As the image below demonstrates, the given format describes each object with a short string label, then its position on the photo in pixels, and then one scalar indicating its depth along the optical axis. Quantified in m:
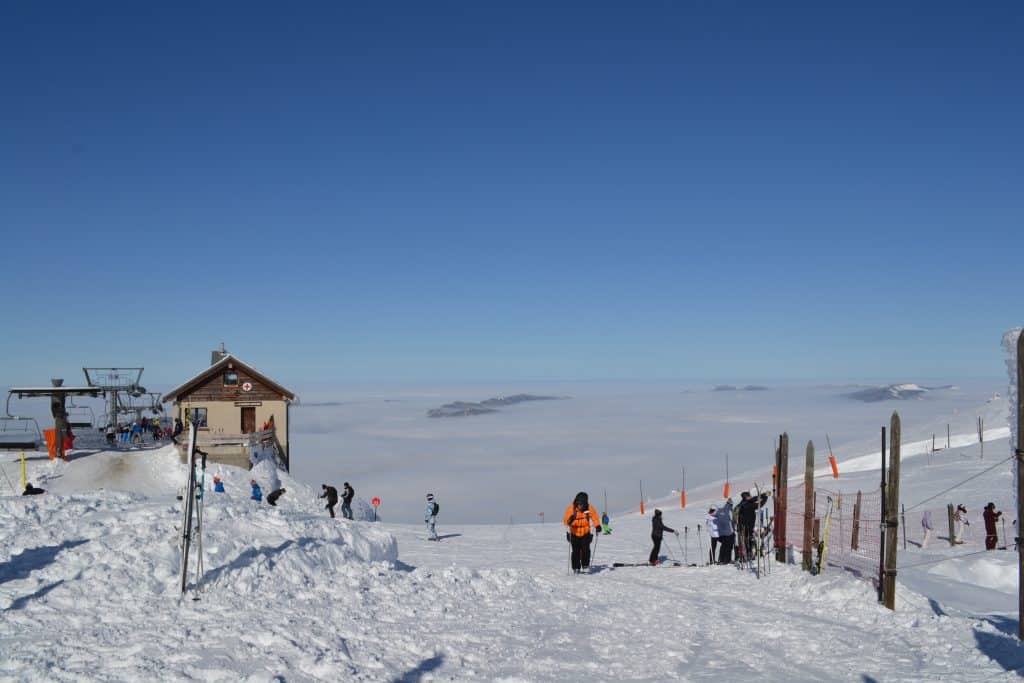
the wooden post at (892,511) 12.77
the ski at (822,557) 15.31
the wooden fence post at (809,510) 15.60
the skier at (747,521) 17.69
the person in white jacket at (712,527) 18.36
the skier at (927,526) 21.28
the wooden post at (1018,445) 10.52
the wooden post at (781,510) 17.28
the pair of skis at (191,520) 9.03
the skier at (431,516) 22.27
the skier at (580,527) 16.34
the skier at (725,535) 18.23
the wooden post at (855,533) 19.17
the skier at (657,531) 18.76
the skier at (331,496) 24.86
